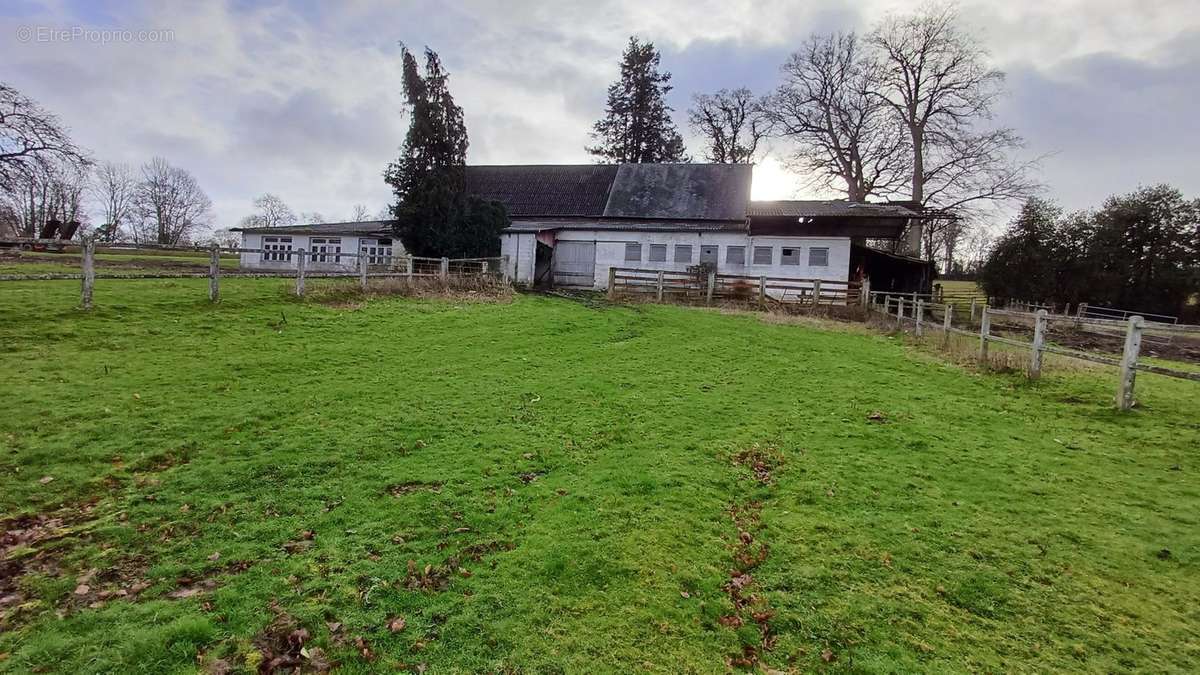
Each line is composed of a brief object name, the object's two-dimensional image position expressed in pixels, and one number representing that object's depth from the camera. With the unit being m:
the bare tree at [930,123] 32.26
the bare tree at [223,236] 54.38
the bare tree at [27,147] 19.14
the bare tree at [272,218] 65.44
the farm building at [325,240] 28.84
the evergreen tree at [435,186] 22.42
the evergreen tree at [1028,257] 28.44
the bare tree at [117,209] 51.22
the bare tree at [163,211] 52.44
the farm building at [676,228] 24.33
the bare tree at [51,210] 39.53
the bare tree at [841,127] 36.12
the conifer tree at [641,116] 44.94
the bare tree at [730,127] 44.83
